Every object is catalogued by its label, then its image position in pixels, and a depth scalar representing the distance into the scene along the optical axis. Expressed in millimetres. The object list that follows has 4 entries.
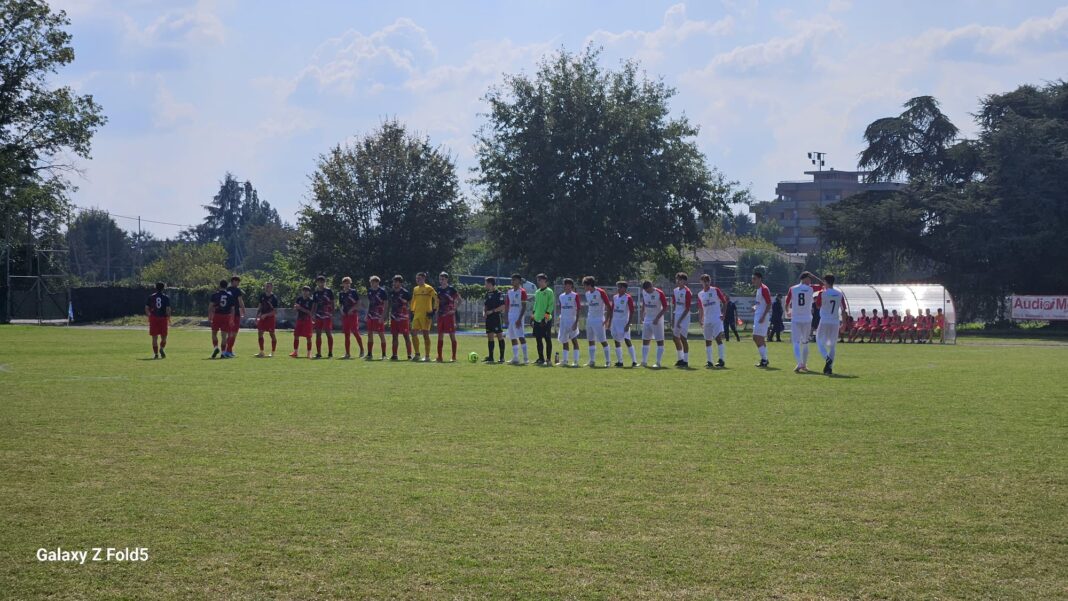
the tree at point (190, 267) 98312
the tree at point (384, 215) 66188
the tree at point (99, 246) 131375
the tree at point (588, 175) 60812
